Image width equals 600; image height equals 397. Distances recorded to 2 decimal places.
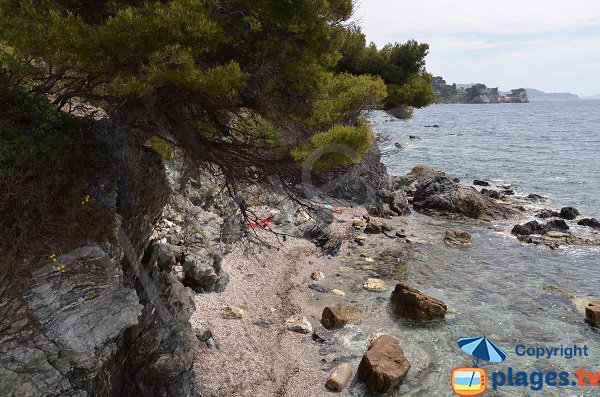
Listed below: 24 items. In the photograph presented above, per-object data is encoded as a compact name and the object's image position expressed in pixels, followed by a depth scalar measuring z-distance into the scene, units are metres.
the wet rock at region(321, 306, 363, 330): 14.37
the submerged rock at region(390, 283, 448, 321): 14.80
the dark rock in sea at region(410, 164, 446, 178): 40.28
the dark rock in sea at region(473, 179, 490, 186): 39.44
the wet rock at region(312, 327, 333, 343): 13.62
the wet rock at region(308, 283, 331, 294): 17.19
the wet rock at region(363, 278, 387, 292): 17.39
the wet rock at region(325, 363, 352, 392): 11.38
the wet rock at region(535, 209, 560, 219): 29.45
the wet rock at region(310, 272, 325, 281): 18.28
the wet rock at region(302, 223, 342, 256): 21.45
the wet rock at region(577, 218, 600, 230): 27.13
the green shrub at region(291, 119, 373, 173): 8.88
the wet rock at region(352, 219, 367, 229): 25.75
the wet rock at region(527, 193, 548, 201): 34.56
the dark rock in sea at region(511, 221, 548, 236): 25.34
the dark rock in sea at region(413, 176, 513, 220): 29.77
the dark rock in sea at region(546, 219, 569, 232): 26.34
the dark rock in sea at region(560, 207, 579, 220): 29.15
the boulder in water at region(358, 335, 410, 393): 11.14
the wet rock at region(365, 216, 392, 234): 24.86
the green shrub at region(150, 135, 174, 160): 9.27
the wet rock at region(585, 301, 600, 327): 14.83
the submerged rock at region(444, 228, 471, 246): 23.72
